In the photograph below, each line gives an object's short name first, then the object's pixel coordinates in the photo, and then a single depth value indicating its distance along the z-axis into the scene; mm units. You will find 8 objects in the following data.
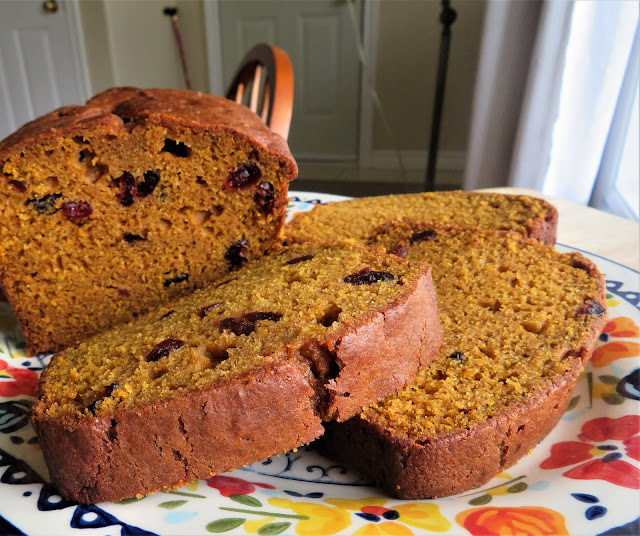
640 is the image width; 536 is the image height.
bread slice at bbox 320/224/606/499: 202
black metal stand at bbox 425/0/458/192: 708
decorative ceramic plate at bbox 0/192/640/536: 184
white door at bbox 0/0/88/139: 937
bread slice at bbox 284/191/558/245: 319
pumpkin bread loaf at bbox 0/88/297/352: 253
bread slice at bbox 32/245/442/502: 193
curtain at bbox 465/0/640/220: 476
